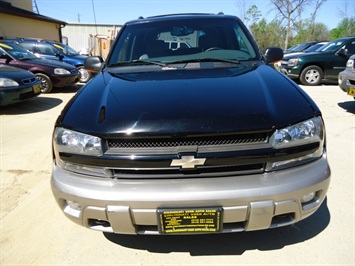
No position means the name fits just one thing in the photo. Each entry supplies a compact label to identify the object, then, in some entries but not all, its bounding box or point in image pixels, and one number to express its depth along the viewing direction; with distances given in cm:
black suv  165
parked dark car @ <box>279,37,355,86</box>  902
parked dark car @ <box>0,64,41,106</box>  591
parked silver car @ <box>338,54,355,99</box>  557
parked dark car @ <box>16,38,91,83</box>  1047
